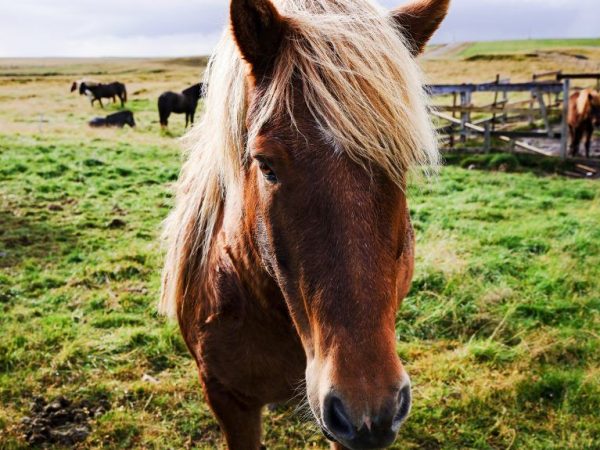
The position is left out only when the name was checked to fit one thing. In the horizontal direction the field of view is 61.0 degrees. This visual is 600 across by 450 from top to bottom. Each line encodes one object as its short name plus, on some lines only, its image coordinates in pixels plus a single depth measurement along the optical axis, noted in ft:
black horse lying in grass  64.80
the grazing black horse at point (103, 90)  94.79
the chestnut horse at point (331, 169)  4.74
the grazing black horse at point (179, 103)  64.54
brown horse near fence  41.55
